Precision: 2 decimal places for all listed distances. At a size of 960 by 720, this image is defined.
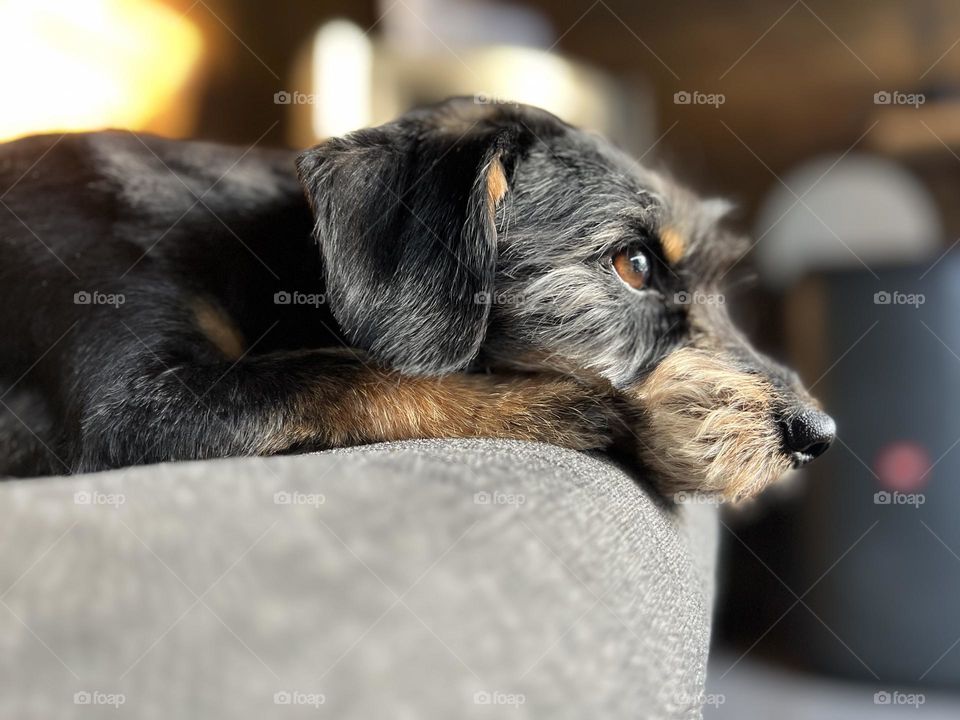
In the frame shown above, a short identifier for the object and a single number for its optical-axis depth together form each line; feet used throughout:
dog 0.79
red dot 1.89
